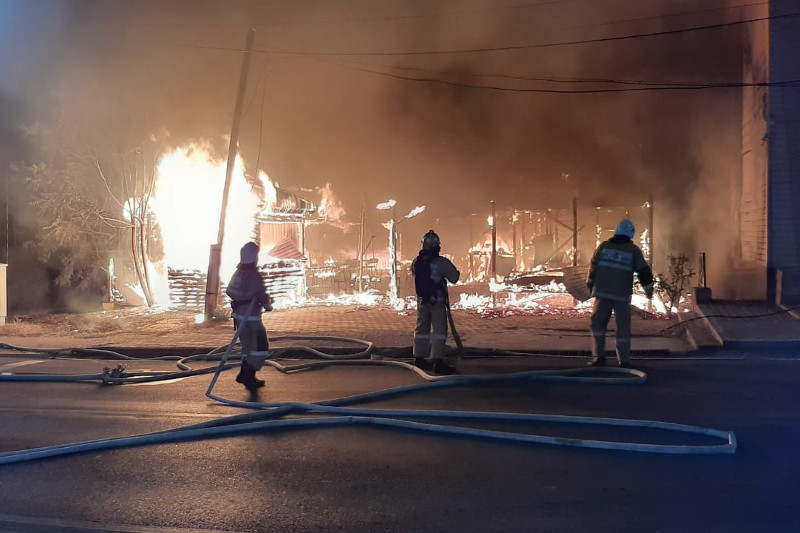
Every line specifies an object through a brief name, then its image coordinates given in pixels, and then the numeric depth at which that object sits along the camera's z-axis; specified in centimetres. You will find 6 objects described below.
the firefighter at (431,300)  718
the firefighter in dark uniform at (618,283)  714
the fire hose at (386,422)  435
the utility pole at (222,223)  1282
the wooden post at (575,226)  1660
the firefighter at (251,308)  669
